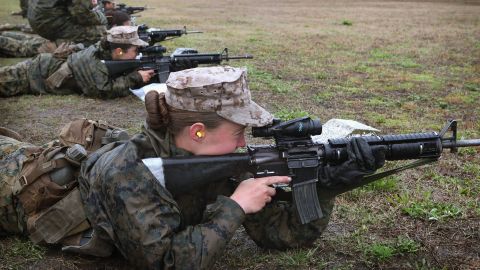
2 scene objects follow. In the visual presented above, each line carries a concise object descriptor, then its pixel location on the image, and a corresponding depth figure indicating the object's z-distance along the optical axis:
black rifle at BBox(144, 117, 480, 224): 2.93
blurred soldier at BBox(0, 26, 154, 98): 8.16
